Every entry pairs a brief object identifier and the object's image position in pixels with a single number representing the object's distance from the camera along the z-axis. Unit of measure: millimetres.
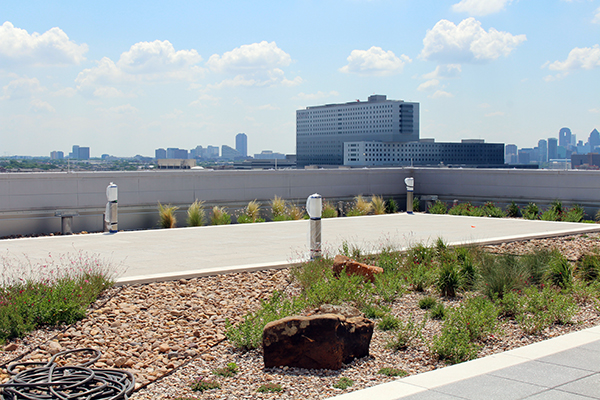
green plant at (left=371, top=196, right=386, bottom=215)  20172
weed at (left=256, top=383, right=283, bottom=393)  4684
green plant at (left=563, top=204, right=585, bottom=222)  17609
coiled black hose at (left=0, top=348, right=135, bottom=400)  4479
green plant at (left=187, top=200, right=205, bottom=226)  16500
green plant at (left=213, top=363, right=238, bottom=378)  5105
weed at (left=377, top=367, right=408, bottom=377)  5035
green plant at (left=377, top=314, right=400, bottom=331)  6380
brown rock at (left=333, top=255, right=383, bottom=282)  8203
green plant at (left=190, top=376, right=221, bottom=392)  4785
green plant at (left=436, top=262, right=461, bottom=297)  7860
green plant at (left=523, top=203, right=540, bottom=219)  18759
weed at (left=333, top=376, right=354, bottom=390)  4777
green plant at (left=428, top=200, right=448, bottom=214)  20312
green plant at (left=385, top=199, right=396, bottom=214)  21016
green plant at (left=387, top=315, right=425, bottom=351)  5762
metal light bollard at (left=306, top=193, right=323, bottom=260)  9570
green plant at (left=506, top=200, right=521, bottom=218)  19797
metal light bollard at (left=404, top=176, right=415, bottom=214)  18898
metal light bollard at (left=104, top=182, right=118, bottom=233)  14188
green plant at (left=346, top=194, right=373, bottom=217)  19516
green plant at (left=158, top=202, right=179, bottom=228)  16203
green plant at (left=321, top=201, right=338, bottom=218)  18656
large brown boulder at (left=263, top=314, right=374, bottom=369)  5234
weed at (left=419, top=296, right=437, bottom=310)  7288
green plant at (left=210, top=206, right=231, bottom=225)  16844
